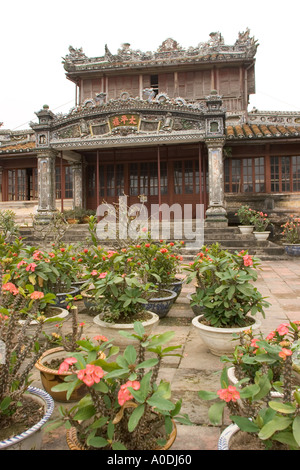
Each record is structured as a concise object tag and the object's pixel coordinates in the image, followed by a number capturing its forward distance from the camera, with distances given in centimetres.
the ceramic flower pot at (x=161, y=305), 468
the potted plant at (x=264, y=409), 142
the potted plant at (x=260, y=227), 1095
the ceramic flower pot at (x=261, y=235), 1093
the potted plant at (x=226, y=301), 337
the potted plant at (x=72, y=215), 1310
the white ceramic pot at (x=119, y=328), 351
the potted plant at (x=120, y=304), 355
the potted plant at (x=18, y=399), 182
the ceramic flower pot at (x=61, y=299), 473
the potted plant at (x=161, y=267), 477
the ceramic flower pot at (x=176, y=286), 555
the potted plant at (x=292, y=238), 1095
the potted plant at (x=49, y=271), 398
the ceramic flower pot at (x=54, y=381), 264
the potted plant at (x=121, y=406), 153
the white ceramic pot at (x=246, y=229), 1145
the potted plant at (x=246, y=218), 1148
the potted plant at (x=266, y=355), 182
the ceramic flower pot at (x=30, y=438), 170
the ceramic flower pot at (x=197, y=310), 470
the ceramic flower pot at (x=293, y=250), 1091
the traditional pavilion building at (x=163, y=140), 1220
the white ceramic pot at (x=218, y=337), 334
